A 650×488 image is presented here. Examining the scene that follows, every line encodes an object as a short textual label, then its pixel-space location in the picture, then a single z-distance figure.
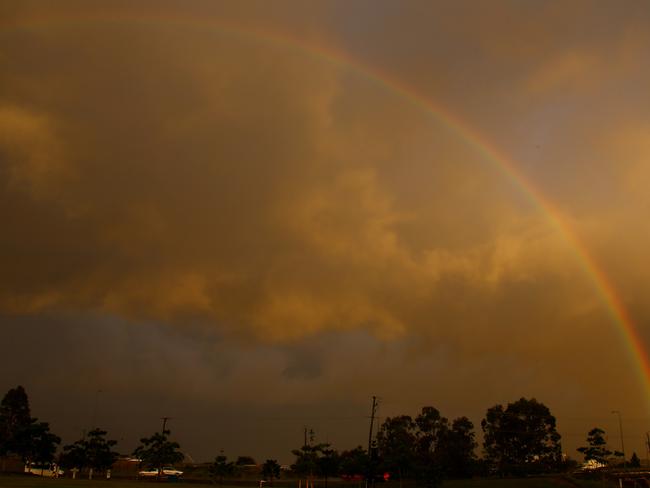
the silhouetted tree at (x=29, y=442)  96.62
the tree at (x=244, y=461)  138.12
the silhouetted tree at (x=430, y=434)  117.02
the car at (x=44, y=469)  101.07
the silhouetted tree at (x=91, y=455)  100.56
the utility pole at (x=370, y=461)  88.46
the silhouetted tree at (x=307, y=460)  90.62
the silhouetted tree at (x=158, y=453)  101.62
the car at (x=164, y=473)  122.06
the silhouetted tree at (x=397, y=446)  89.69
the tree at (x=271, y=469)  105.56
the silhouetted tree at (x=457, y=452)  115.62
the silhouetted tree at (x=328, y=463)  95.68
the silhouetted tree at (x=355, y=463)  95.00
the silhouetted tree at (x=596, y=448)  111.69
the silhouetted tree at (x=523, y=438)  118.56
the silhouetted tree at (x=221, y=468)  105.56
